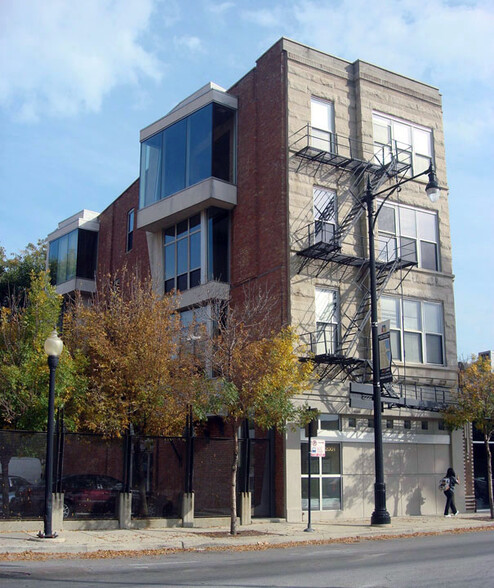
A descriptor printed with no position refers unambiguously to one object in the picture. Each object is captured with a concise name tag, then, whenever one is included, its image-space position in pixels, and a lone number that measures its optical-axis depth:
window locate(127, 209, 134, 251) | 34.35
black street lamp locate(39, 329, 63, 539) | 14.95
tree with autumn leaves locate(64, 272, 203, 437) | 19.50
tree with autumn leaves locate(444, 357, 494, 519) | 22.77
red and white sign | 19.06
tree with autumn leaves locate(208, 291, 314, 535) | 17.72
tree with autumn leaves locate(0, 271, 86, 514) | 18.94
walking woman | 23.11
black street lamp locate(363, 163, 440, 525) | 19.59
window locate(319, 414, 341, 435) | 22.70
